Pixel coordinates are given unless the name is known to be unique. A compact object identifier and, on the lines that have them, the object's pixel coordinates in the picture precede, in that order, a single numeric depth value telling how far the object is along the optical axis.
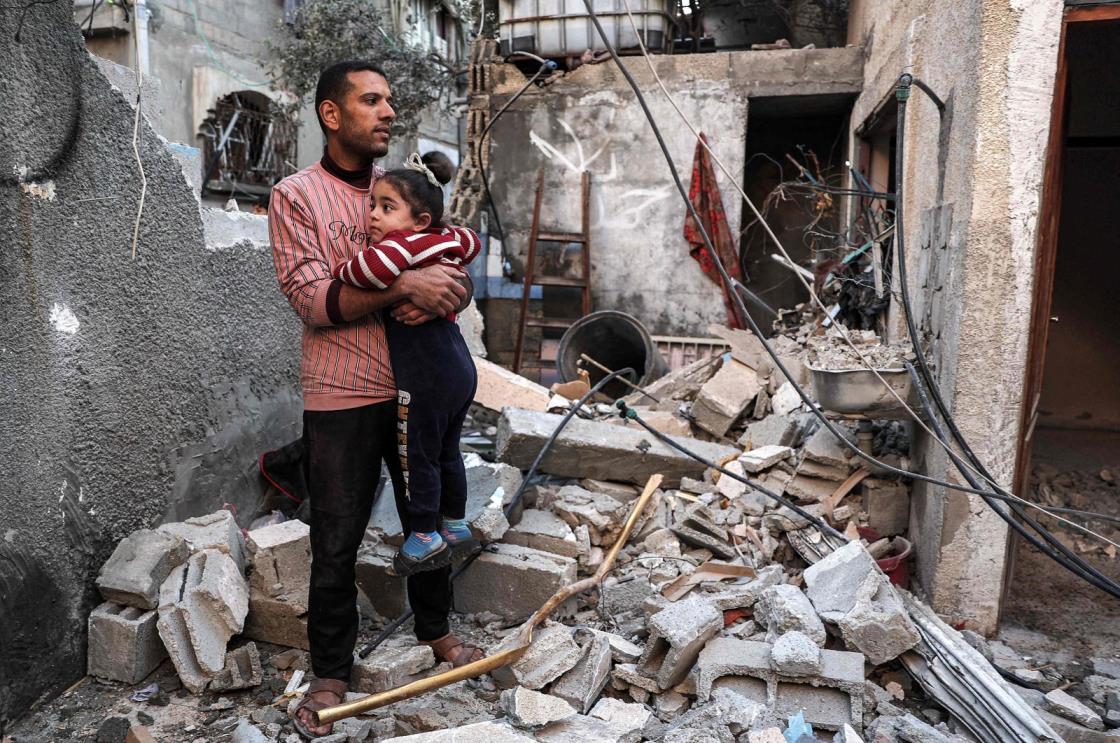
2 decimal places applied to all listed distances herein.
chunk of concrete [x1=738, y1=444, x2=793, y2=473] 4.92
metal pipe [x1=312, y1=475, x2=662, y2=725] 2.70
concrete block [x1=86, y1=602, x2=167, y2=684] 3.05
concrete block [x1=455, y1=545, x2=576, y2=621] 3.59
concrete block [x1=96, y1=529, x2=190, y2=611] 3.12
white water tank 8.85
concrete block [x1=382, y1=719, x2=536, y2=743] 2.39
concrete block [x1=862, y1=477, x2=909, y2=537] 4.48
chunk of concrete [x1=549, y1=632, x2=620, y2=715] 2.93
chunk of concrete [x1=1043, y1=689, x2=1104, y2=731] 2.97
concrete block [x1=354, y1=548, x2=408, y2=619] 3.58
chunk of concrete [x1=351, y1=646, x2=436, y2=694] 2.94
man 2.56
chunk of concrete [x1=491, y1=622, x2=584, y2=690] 2.95
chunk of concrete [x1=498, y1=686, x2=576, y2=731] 2.63
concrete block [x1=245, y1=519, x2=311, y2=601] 3.36
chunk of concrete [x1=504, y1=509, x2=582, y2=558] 3.93
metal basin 3.96
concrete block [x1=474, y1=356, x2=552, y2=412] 6.38
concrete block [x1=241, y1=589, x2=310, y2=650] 3.30
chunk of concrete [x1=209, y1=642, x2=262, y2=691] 3.04
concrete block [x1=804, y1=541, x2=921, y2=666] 3.12
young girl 2.52
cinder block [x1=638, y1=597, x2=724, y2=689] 2.97
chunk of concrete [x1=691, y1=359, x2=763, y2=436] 6.12
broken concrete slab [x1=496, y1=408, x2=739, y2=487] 4.68
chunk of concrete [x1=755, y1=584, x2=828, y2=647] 3.12
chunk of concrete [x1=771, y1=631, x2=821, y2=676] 2.88
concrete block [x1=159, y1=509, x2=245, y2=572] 3.42
